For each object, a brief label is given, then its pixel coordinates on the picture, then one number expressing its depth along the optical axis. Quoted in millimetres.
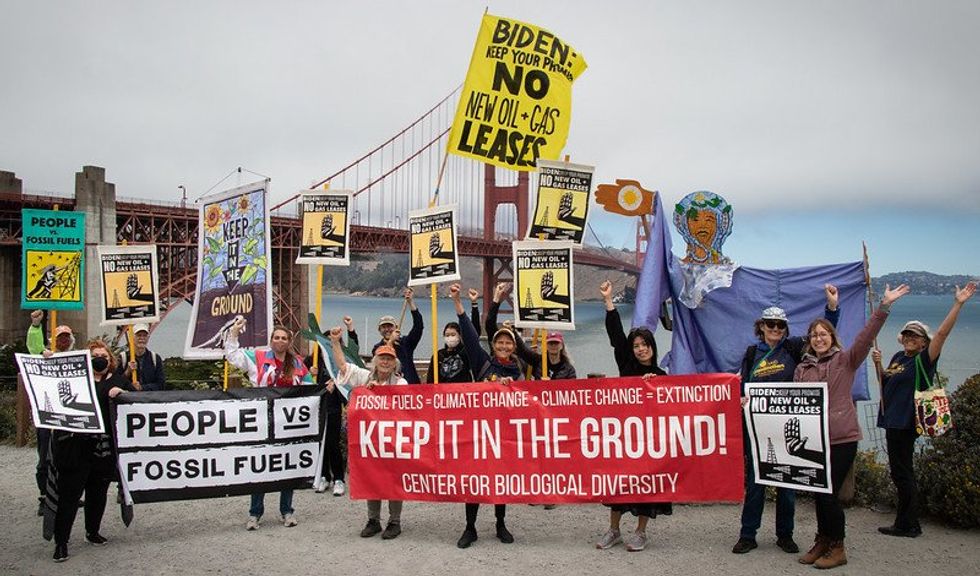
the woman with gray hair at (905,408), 5578
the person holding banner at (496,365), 5781
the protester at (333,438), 7125
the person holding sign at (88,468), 5559
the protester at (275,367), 6305
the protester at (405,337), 7039
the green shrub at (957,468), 5840
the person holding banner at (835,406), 5039
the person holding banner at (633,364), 5547
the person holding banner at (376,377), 5965
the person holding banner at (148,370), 7117
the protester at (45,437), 6426
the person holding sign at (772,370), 5352
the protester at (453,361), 6367
